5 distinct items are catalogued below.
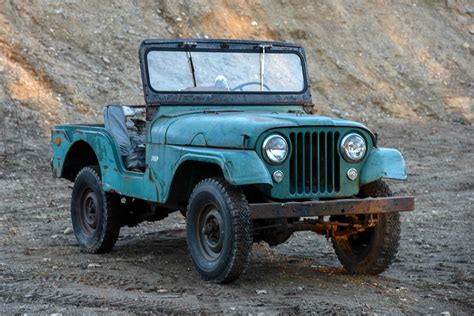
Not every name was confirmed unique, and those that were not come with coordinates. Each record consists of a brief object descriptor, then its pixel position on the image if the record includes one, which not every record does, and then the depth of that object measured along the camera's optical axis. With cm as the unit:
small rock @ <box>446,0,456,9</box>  2651
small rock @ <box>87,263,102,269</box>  827
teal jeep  714
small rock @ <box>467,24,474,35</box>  2609
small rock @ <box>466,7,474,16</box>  2652
